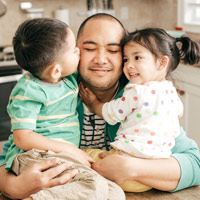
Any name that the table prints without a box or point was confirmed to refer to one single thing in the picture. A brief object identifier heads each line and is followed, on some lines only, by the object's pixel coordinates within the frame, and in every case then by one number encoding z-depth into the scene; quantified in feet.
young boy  3.56
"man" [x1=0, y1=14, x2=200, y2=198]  3.51
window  11.16
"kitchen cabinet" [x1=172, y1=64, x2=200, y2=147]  9.03
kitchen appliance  8.52
